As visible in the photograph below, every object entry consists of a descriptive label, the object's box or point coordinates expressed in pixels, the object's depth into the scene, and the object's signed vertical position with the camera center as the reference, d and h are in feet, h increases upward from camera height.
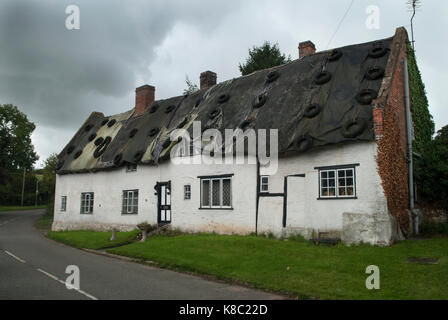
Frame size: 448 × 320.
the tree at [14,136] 154.20 +26.94
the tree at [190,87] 148.93 +45.58
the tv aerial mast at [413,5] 59.47 +31.29
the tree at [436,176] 51.31 +3.83
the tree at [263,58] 125.59 +48.81
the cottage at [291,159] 43.19 +6.05
